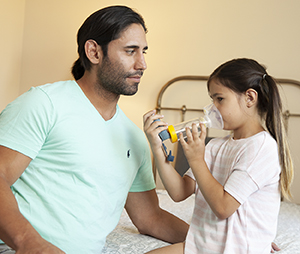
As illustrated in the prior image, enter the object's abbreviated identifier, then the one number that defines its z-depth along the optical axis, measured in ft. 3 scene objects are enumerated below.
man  3.42
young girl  3.61
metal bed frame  9.83
